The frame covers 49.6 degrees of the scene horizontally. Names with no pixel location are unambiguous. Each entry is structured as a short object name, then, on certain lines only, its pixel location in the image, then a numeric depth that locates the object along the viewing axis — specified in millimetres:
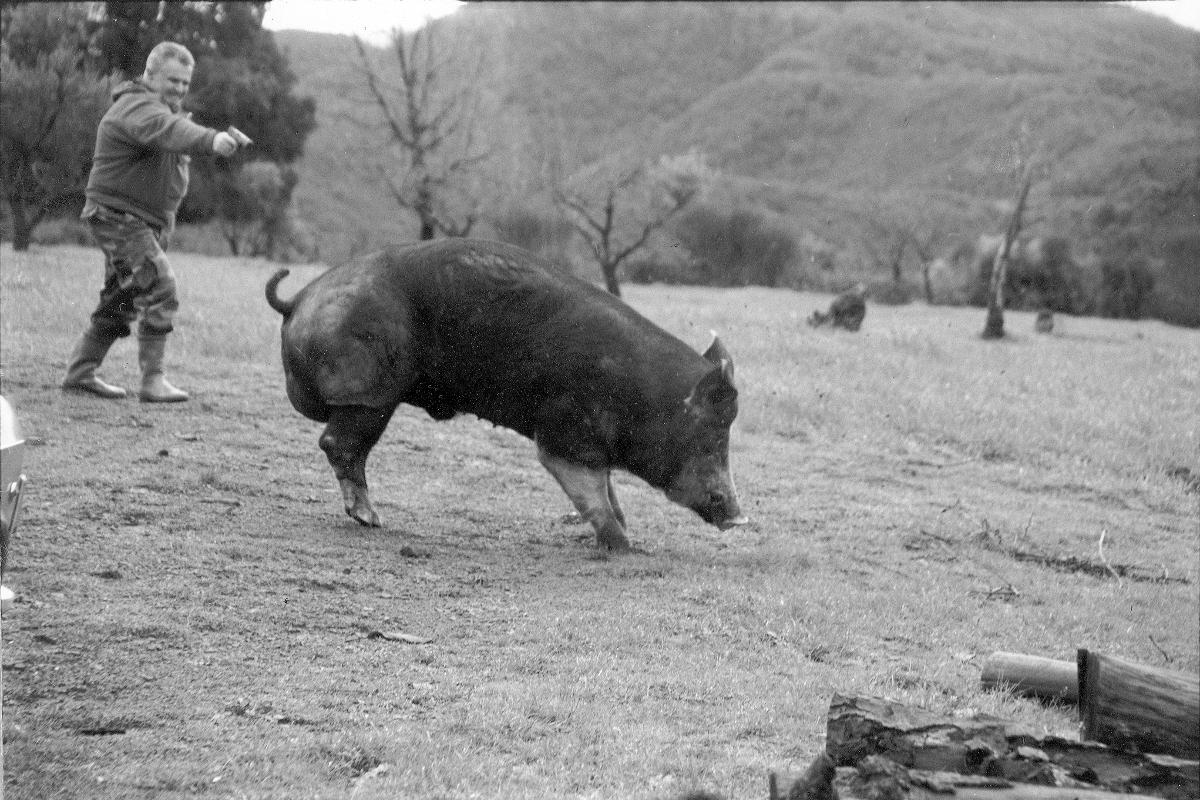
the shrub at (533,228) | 35031
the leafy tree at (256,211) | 34875
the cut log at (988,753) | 3193
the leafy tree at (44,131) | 20062
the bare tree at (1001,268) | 22953
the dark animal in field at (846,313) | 21672
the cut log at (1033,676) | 5719
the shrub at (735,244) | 34875
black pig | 7426
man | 9086
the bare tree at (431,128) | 33969
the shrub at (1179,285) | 21703
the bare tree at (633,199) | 33844
